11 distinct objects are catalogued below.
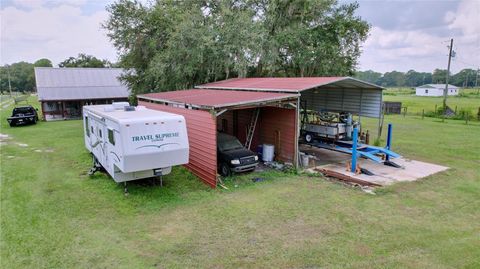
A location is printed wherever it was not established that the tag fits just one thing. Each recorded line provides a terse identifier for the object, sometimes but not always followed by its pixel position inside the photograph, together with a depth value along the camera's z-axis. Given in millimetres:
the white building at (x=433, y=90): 77188
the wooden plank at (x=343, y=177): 10111
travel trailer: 8141
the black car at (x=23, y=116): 23953
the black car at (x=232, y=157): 10930
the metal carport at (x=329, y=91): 12212
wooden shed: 29078
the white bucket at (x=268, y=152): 12705
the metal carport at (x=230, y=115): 10141
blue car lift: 11430
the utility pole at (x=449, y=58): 29109
